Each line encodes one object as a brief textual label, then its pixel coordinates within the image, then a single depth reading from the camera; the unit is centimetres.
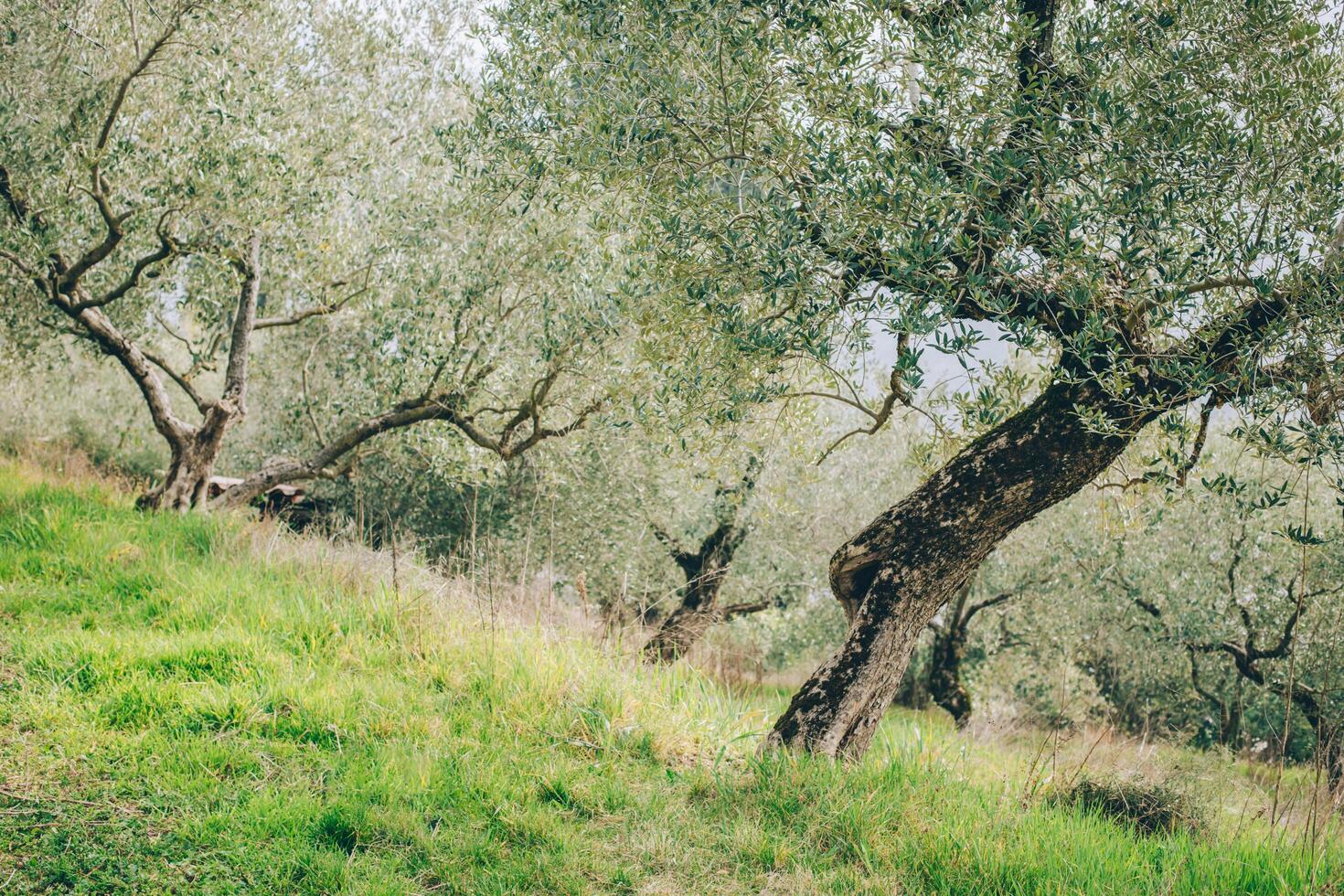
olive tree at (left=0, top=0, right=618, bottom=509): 1046
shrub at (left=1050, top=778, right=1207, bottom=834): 640
